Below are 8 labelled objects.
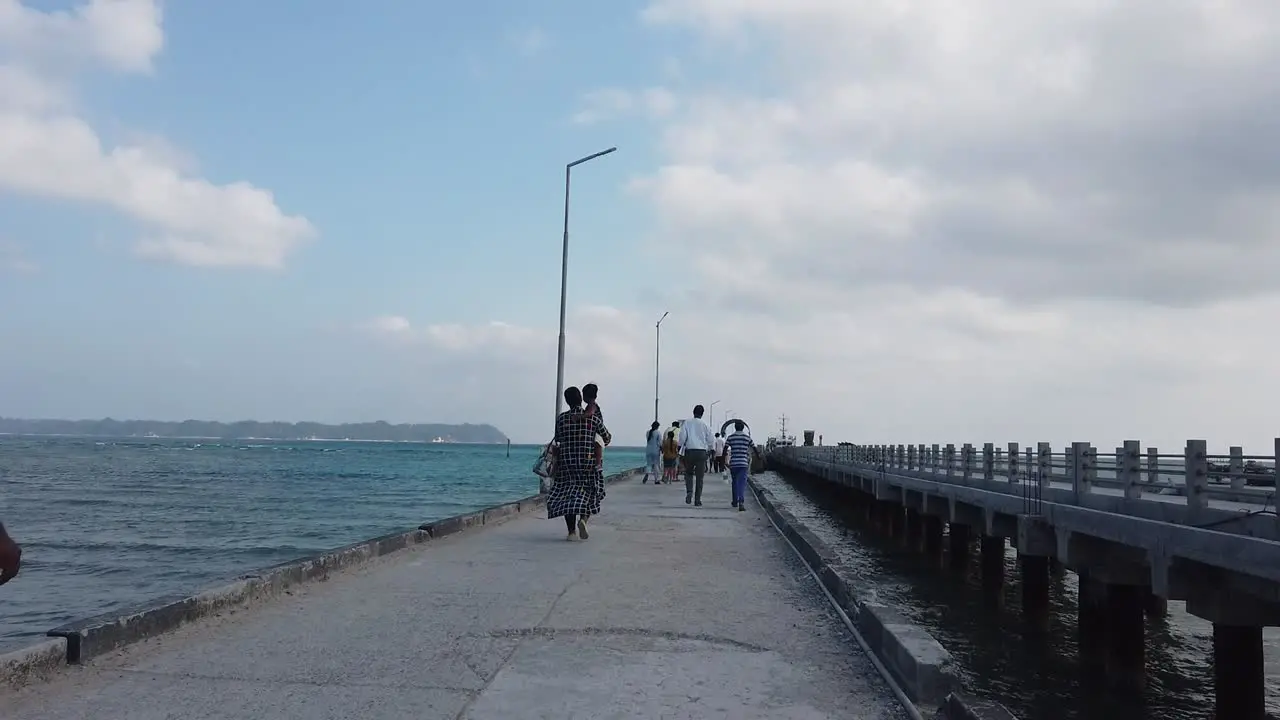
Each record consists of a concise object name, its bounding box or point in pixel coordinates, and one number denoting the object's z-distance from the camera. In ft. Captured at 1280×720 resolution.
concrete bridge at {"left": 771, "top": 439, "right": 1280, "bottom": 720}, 21.39
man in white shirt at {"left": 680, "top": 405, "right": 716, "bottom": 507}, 53.72
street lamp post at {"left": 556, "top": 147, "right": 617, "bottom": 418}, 63.77
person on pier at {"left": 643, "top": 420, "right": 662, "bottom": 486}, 87.64
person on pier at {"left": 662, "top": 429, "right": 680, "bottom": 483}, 87.97
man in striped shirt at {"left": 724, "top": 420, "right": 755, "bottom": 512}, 53.62
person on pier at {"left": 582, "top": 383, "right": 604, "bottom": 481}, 34.89
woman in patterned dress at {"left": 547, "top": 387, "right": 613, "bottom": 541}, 34.12
